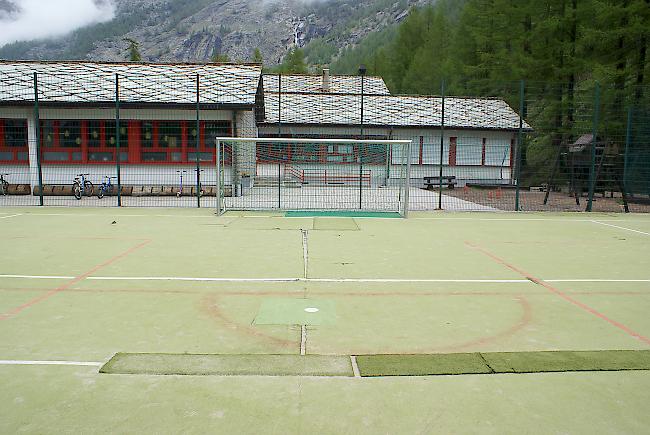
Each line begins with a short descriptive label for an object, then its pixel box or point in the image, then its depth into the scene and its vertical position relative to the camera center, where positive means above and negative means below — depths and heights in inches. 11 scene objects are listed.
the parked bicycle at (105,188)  665.6 -50.3
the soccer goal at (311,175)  660.1 -34.9
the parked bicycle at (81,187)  641.0 -47.9
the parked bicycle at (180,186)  669.9 -48.1
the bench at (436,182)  870.9 -50.4
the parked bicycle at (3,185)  676.7 -48.9
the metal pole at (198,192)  542.9 -43.1
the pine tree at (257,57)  2650.1 +471.2
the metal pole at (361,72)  571.1 +94.1
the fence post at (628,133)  577.0 +24.9
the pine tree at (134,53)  2632.9 +478.9
